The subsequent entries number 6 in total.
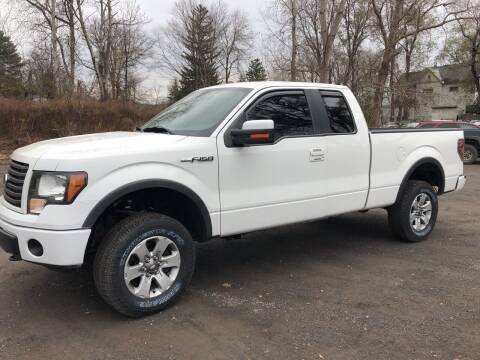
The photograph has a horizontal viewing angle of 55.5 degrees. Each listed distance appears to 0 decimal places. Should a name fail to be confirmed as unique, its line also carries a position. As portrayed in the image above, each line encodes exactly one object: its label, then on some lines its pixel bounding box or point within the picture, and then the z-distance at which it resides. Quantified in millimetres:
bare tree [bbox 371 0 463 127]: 26844
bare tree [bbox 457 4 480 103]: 37822
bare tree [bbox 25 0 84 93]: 27125
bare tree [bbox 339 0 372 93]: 32406
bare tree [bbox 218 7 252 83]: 49031
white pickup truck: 3340
